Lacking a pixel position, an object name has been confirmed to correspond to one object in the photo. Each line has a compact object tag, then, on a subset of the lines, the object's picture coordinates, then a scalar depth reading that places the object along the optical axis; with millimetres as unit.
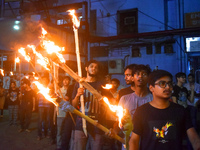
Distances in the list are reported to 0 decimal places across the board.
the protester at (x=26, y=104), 7828
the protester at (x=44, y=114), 6781
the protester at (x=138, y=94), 2889
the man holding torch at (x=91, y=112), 3145
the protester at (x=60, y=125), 5616
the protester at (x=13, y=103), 8570
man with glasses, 2002
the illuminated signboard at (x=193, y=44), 12876
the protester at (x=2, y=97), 10568
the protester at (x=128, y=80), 3551
